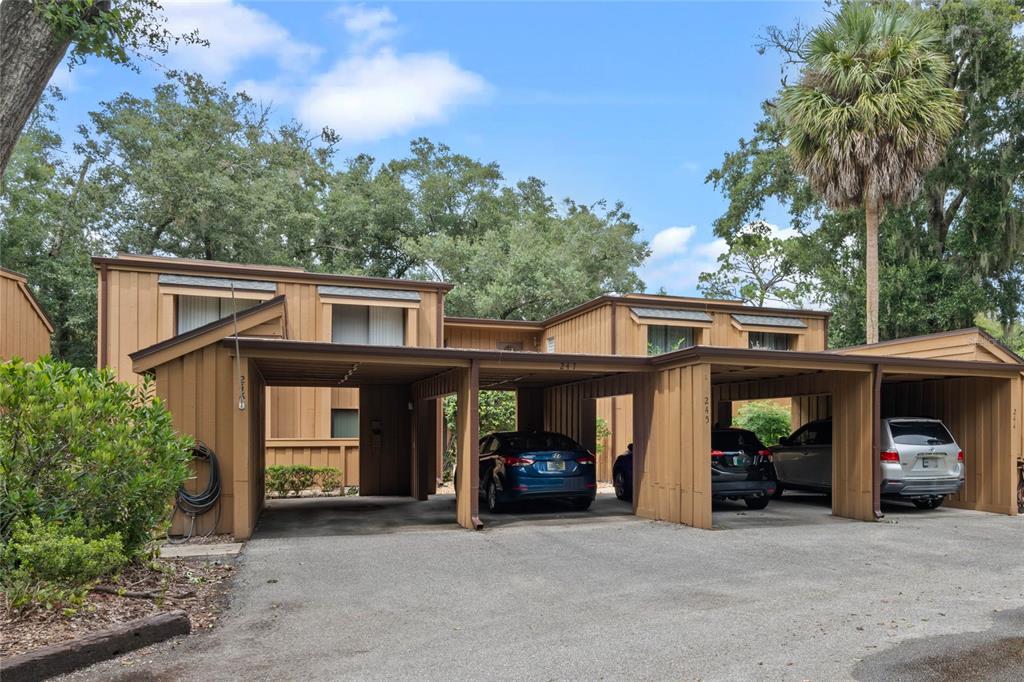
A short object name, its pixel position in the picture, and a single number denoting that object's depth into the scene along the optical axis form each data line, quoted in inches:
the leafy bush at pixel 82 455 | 236.8
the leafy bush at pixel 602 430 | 805.9
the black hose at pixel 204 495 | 406.9
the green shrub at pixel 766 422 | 905.5
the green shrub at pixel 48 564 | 221.9
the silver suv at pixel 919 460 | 498.6
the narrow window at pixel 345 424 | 755.4
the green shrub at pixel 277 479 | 681.0
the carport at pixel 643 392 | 414.6
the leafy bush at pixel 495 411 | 776.4
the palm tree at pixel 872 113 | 794.8
